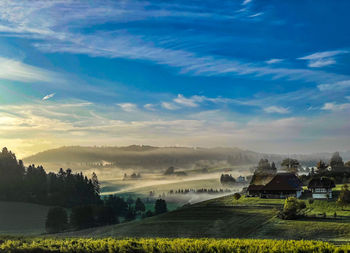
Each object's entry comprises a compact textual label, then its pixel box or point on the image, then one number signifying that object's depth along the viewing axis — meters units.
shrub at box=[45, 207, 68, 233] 120.31
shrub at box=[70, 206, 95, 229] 121.31
